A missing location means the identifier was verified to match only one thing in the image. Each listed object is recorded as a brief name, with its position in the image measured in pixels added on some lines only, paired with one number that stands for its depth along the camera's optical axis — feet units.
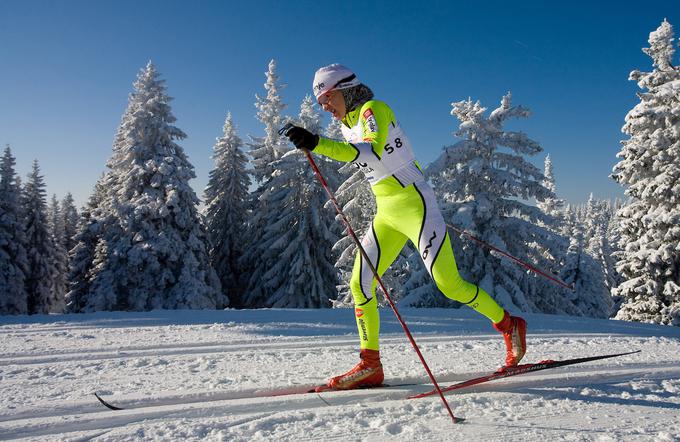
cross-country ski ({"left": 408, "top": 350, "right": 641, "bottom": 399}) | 10.03
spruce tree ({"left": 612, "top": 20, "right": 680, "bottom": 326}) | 44.78
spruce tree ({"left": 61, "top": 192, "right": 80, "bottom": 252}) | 161.64
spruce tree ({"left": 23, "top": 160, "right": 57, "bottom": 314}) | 94.48
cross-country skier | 10.77
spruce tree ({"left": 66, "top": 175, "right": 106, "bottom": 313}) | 80.48
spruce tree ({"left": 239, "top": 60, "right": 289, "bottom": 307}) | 88.48
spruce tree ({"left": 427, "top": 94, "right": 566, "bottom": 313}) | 47.01
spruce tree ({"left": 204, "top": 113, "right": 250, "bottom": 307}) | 95.45
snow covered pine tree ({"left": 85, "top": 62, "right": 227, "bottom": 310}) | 65.82
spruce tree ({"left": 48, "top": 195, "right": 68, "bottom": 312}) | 113.80
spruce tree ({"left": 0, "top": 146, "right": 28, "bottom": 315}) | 80.48
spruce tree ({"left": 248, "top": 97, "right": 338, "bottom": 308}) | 80.12
